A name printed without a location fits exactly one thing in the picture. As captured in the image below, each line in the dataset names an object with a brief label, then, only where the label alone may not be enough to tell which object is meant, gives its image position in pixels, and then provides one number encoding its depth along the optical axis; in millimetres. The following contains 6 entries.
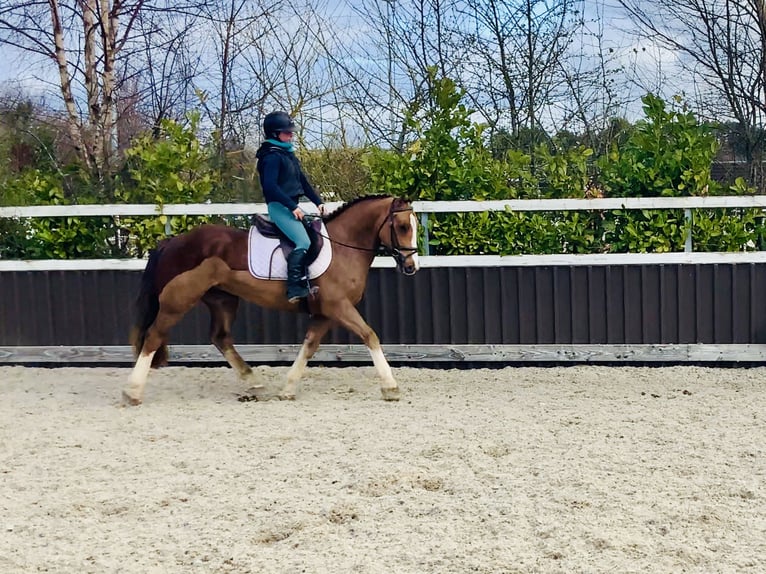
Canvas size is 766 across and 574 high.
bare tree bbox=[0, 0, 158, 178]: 10836
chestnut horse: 6652
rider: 6551
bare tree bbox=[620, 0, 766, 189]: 11039
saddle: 6703
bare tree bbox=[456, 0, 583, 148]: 11391
